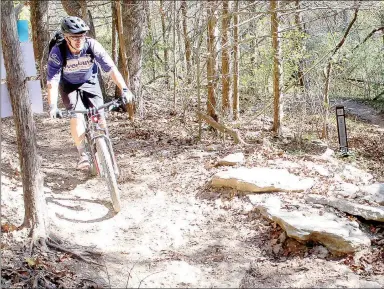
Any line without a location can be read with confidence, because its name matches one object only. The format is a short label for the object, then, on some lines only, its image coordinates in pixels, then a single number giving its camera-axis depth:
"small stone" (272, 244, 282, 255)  3.90
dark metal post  7.38
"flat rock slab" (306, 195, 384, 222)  4.14
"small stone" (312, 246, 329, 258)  3.73
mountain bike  4.63
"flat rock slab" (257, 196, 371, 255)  3.72
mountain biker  4.57
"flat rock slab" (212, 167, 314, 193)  4.95
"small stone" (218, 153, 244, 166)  5.79
